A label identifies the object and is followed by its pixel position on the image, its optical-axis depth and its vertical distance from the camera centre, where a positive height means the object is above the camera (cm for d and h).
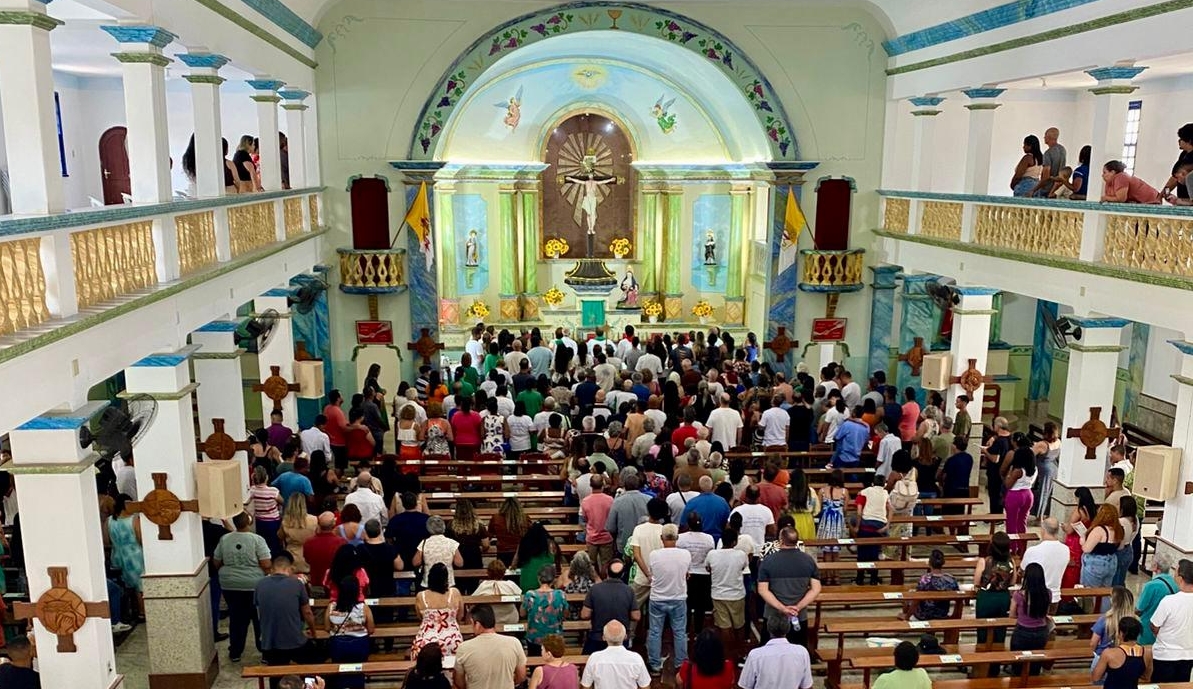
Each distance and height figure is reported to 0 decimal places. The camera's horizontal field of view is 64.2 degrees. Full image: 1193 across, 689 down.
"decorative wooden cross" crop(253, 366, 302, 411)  1371 -289
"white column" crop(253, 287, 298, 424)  1387 -242
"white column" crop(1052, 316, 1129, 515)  1141 -239
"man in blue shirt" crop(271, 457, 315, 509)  1049 -325
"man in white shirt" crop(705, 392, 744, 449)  1307 -320
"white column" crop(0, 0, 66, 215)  622 +50
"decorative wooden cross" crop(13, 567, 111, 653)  697 -309
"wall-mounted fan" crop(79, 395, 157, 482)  736 -200
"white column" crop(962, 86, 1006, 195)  1440 +85
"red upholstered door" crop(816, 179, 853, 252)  1820 -42
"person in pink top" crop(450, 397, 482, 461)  1323 -331
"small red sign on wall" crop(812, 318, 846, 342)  1852 -263
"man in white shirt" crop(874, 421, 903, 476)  1230 -332
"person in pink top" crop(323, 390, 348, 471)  1308 -340
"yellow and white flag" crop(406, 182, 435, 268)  1742 -55
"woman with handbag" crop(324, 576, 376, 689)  784 -367
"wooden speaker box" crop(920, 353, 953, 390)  1454 -270
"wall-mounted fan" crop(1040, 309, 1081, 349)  1158 -173
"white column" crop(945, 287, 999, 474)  1438 -206
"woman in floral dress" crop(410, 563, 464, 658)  745 -333
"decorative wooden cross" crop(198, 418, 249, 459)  1022 -277
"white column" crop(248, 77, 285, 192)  1370 +82
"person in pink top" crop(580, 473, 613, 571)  976 -340
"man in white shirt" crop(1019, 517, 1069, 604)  870 -328
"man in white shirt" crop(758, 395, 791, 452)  1338 -328
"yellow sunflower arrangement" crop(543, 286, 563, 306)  2545 -287
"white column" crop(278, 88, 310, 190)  1597 +69
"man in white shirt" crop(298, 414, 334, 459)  1216 -323
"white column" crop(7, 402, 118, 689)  679 -246
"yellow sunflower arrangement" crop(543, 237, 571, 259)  2619 -161
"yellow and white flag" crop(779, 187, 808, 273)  1798 -75
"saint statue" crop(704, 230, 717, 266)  2464 -150
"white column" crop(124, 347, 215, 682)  866 -335
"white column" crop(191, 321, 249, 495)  1089 -218
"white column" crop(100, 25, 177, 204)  845 +72
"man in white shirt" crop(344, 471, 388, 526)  980 -323
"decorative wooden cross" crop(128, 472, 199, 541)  873 -291
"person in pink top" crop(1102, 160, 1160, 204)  1052 +7
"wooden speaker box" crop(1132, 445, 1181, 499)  948 -274
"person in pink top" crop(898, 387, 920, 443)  1391 -328
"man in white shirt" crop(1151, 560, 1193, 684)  782 -357
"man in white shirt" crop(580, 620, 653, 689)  688 -343
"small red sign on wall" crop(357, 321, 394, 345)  1777 -268
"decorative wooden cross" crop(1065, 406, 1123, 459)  1150 -285
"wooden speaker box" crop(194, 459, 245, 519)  881 -277
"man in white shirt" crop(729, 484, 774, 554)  943 -320
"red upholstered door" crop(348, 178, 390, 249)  1745 -49
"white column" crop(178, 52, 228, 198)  1056 +72
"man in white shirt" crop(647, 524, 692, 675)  856 -365
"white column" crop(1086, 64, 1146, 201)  1109 +90
